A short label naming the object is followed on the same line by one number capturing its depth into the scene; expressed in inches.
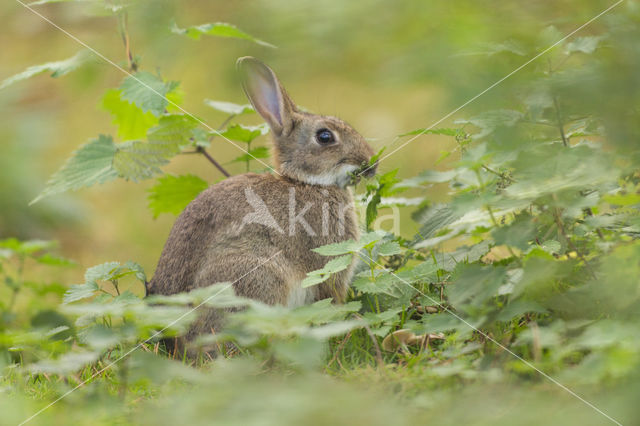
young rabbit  267.6
